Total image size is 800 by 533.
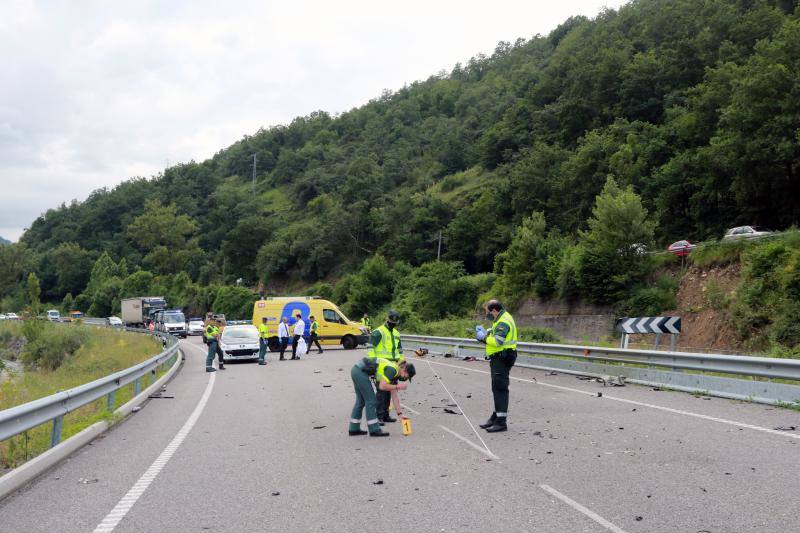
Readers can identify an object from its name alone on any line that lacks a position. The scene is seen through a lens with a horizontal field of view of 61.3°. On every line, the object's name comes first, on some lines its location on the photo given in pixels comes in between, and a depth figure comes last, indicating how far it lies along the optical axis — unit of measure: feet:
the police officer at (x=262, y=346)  79.15
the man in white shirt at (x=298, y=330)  80.79
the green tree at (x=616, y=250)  133.90
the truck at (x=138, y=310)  198.80
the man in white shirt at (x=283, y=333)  84.67
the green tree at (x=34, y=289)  155.12
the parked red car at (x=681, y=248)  128.57
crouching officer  29.73
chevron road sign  52.65
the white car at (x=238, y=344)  80.94
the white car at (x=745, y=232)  113.44
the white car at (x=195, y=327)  186.81
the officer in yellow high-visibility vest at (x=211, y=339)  68.74
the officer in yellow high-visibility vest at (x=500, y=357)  29.66
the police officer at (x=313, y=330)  93.09
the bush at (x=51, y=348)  133.59
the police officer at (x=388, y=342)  30.45
